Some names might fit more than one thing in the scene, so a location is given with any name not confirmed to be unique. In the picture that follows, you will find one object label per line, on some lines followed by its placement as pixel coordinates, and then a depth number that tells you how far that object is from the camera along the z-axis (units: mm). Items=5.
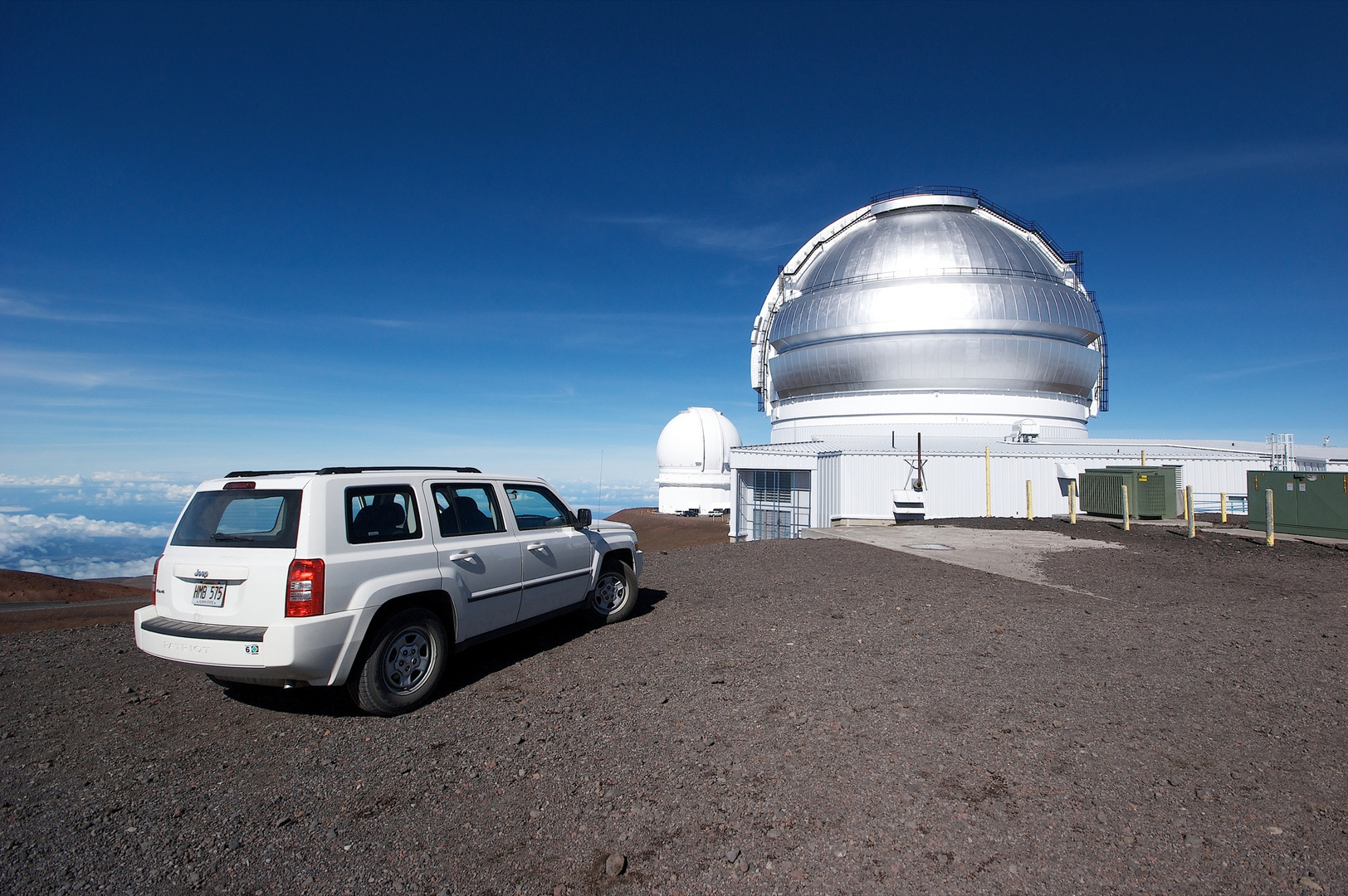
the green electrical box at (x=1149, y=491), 19281
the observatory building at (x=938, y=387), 22406
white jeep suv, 4387
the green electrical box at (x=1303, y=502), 14344
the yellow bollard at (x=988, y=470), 22188
